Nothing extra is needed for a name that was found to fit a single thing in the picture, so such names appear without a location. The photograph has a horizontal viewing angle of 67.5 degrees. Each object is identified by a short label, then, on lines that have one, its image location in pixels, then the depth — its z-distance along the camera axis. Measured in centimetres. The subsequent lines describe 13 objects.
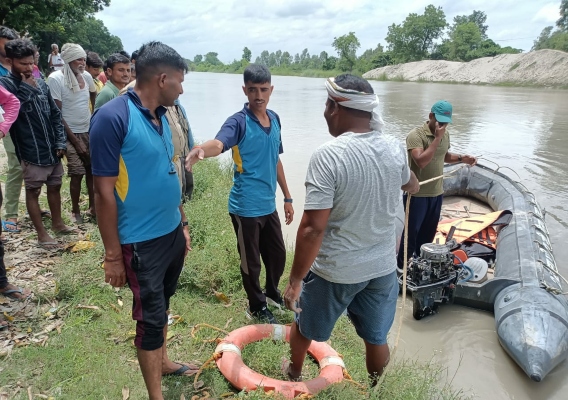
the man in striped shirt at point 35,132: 376
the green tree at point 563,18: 5569
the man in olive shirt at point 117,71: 460
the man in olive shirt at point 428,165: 420
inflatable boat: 378
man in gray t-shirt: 206
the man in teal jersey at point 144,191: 191
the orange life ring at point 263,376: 269
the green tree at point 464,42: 6141
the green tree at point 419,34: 6962
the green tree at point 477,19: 8219
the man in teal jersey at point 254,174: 308
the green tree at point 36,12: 1902
